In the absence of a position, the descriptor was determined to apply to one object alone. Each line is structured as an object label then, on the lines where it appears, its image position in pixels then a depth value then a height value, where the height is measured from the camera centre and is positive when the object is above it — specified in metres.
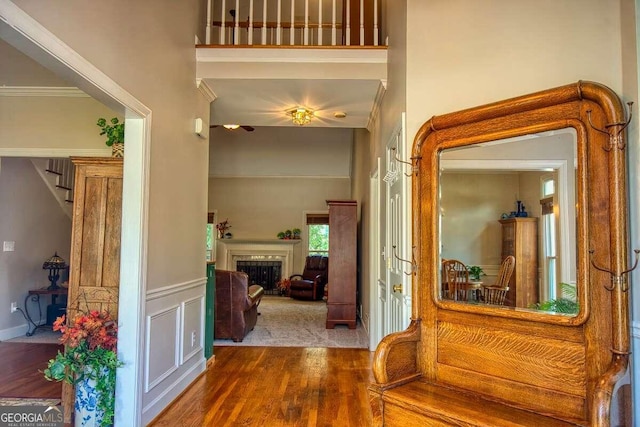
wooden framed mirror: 1.35 -0.15
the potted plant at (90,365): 2.42 -0.81
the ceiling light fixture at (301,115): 4.57 +1.36
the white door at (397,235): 2.46 -0.01
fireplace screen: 9.94 -1.03
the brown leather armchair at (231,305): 5.07 -0.93
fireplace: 9.88 -0.58
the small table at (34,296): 5.25 -0.87
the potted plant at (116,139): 2.93 +0.67
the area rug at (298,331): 5.01 -1.40
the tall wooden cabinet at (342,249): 6.07 -0.24
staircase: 5.40 +0.75
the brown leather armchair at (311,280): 8.73 -1.06
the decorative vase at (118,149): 2.92 +0.60
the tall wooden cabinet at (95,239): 2.73 -0.06
